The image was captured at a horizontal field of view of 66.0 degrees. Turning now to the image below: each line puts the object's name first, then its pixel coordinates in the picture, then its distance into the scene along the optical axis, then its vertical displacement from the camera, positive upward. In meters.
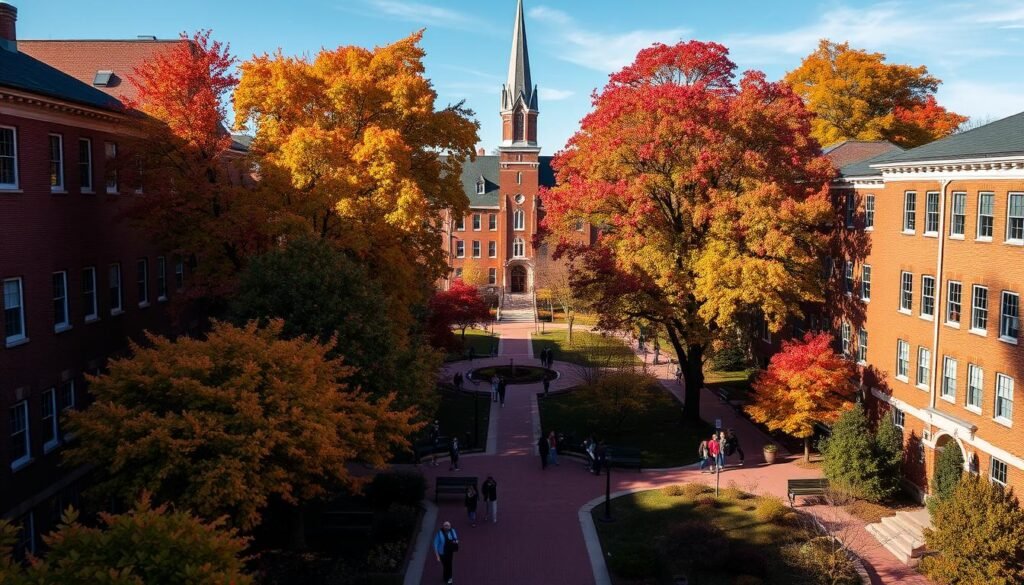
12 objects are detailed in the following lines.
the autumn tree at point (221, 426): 15.83 -3.83
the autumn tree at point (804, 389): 29.06 -5.42
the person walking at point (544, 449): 30.08 -7.82
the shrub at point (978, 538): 19.81 -7.53
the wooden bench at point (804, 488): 26.48 -8.20
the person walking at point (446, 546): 19.84 -7.59
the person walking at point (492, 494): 24.36 -7.74
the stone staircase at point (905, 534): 22.44 -8.68
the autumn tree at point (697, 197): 29.67 +1.86
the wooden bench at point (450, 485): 26.48 -8.16
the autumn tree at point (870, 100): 53.47 +10.06
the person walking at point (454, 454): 29.77 -7.94
